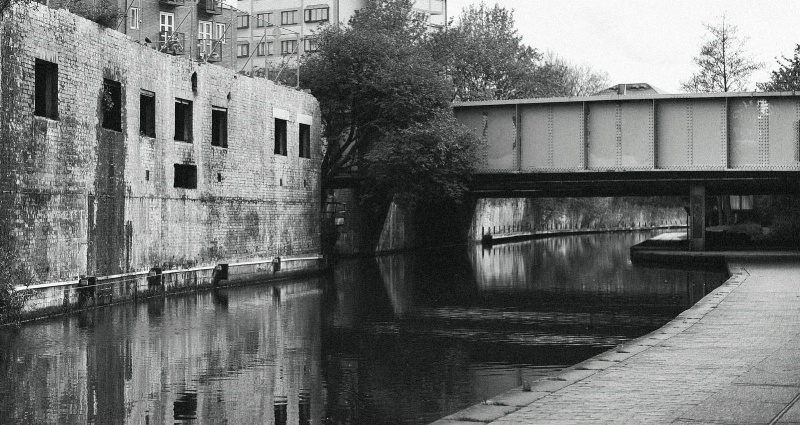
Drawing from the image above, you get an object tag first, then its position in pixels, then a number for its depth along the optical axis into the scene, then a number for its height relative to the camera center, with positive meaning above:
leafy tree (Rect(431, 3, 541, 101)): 59.47 +9.31
